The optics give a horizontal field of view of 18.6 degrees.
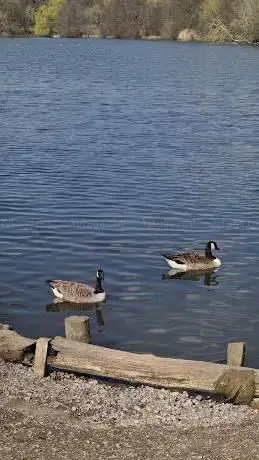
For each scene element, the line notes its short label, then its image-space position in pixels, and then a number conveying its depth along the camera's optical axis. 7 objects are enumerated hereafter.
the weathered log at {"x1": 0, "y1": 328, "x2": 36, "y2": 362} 11.41
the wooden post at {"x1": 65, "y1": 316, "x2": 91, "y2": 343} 11.75
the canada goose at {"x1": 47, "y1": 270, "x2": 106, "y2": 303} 14.81
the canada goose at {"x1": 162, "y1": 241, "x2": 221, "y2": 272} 16.77
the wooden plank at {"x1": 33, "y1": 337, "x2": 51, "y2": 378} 11.13
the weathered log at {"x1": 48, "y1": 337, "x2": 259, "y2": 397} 10.58
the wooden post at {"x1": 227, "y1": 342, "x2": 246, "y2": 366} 10.85
